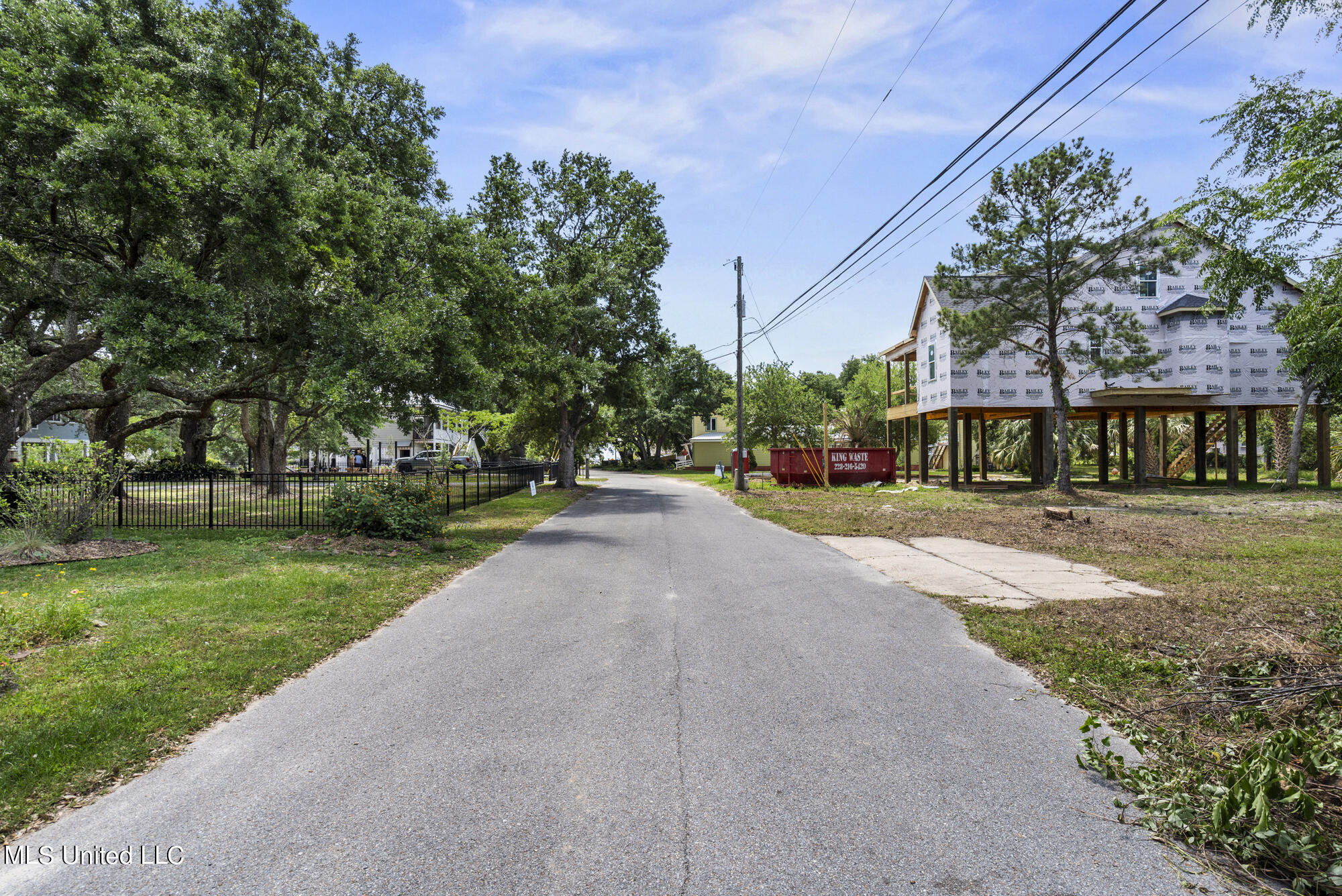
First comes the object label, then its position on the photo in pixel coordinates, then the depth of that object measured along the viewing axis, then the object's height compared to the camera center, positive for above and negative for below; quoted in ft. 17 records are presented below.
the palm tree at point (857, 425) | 159.33 +6.73
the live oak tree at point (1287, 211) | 23.71 +9.45
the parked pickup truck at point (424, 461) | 112.68 -1.37
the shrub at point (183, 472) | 46.42 -1.28
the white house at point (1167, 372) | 92.58 +11.32
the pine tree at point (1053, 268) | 72.59 +20.88
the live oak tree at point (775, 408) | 132.46 +8.83
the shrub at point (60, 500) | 32.83 -2.26
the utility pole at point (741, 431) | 89.10 +3.01
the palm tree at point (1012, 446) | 133.28 +1.18
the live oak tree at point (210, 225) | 35.24 +14.15
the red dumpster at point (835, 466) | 105.81 -2.17
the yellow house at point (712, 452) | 197.26 +0.30
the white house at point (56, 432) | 98.84 +4.24
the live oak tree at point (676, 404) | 173.17 +15.86
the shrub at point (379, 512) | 38.96 -3.41
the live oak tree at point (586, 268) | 88.12 +26.41
